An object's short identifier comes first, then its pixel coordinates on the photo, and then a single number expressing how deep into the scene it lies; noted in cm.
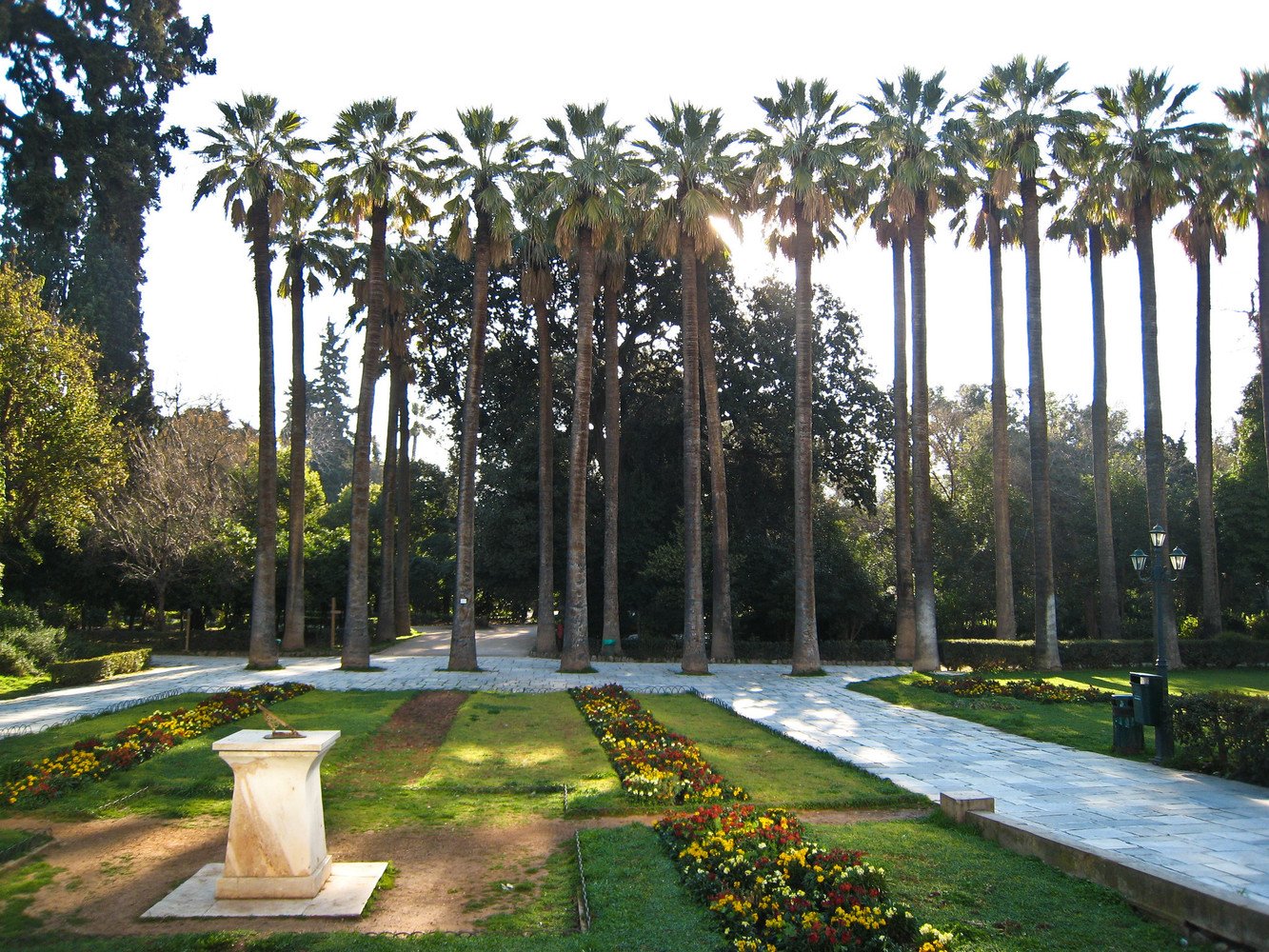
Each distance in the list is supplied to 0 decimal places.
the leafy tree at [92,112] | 2636
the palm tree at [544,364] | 2830
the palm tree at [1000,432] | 2983
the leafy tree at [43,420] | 2455
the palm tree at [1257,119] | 2830
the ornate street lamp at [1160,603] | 1293
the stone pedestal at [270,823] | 699
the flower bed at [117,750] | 1023
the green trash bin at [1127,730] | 1356
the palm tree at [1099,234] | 2775
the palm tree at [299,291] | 2866
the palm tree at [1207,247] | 2781
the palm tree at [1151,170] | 2716
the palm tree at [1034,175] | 2683
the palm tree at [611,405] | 2850
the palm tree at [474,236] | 2527
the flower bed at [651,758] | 1044
